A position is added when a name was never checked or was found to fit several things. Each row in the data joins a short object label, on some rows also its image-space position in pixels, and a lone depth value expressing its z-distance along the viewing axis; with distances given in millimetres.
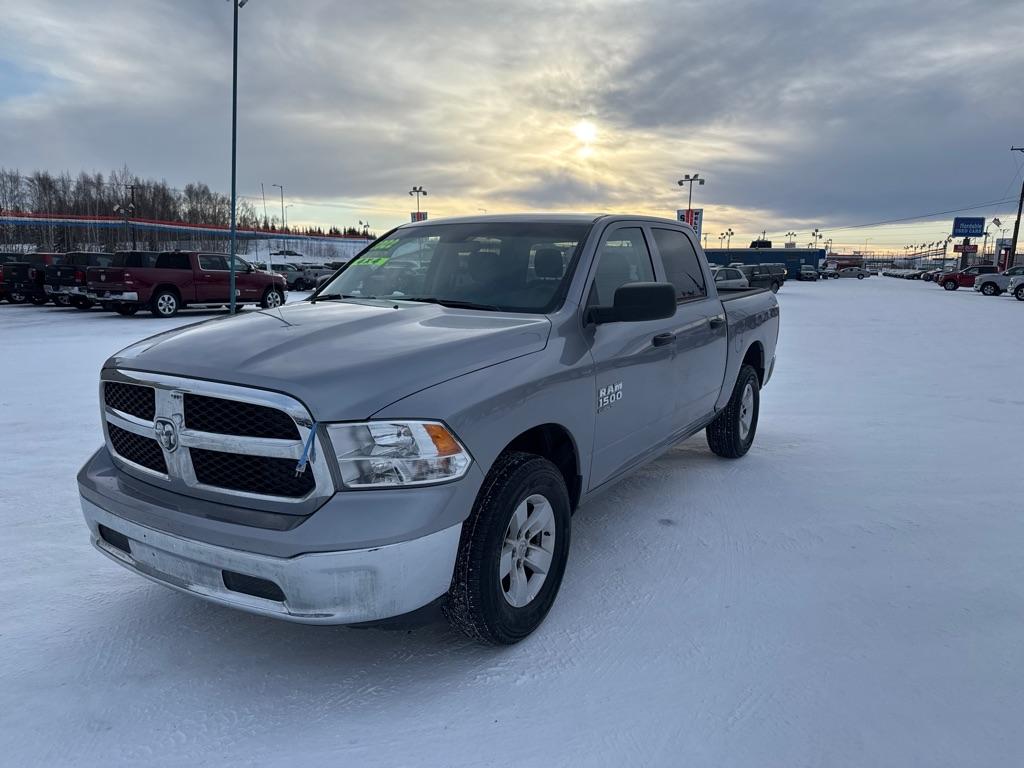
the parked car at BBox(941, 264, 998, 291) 44500
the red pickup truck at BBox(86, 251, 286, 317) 17531
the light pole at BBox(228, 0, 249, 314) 20766
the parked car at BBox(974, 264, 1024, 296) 35766
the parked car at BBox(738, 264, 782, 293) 35375
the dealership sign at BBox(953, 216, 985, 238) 87062
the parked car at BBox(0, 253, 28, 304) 22188
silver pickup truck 2344
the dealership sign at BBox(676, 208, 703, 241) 37591
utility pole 53875
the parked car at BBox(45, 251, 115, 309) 19406
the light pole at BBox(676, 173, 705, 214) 53219
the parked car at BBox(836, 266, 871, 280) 82438
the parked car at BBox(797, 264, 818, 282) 61562
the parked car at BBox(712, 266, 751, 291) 28241
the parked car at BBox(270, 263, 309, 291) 33906
